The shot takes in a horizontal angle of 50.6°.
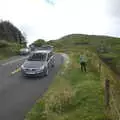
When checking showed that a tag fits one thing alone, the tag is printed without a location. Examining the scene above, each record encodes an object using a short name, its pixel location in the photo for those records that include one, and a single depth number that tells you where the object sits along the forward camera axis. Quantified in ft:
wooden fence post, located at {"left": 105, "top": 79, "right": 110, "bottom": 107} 15.40
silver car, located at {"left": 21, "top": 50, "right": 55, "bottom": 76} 31.60
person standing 35.25
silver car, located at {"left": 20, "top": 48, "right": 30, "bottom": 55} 79.51
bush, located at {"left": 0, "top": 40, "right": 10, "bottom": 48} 83.99
